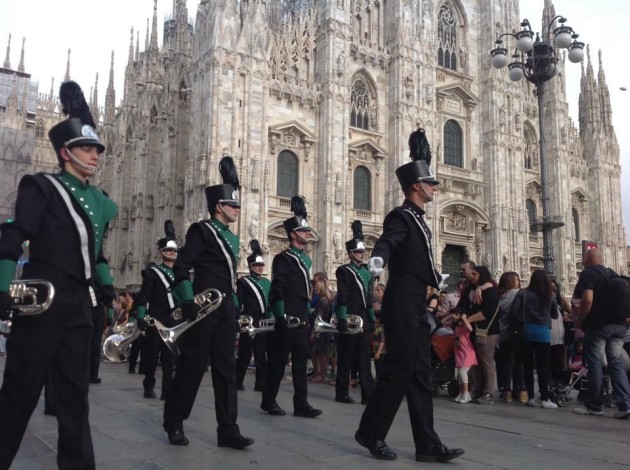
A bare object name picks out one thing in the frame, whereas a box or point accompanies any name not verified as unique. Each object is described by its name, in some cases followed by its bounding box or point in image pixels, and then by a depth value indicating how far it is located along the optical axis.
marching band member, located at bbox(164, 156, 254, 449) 4.75
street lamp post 13.92
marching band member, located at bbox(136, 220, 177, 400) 8.03
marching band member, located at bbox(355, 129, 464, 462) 4.34
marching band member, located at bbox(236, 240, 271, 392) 9.47
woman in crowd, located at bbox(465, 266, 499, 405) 8.12
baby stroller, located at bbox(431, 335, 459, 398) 8.59
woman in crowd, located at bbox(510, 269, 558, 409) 7.95
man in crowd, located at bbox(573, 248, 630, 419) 7.23
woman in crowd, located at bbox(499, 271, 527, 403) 8.38
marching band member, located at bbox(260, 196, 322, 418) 6.38
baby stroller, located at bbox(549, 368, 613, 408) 8.30
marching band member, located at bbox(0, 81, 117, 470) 3.17
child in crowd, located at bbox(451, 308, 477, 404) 8.12
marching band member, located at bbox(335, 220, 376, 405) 7.87
